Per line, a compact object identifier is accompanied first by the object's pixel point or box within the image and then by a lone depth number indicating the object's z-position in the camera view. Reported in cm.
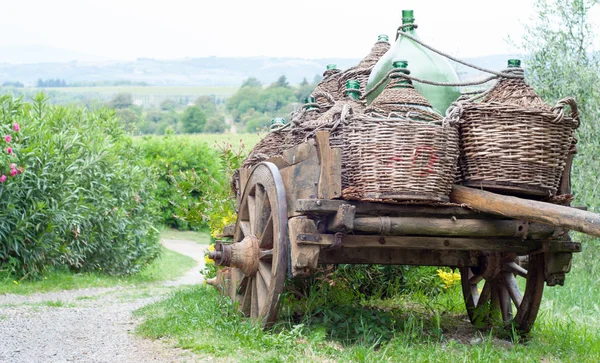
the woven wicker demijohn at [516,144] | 390
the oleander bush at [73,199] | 957
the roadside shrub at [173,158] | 2327
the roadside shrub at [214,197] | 782
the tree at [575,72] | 905
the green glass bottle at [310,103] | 525
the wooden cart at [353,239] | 405
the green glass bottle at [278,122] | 612
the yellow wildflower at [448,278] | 713
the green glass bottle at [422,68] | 482
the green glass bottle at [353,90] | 497
